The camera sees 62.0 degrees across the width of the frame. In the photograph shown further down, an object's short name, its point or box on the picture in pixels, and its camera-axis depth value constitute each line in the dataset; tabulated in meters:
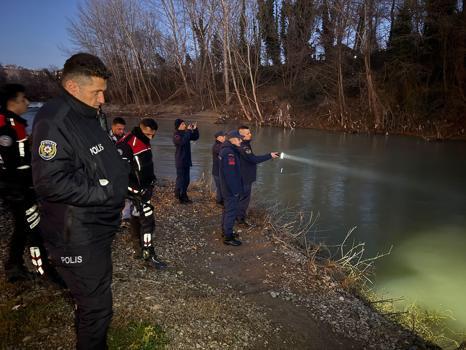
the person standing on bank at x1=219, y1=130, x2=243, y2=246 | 6.45
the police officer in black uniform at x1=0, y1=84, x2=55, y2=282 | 4.10
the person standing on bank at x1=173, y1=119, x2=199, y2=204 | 8.62
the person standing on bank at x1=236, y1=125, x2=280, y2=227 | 7.18
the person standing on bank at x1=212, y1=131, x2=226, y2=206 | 8.60
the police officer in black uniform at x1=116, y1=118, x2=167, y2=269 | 5.01
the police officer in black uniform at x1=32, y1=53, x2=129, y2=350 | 2.40
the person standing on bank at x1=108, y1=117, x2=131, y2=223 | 7.16
